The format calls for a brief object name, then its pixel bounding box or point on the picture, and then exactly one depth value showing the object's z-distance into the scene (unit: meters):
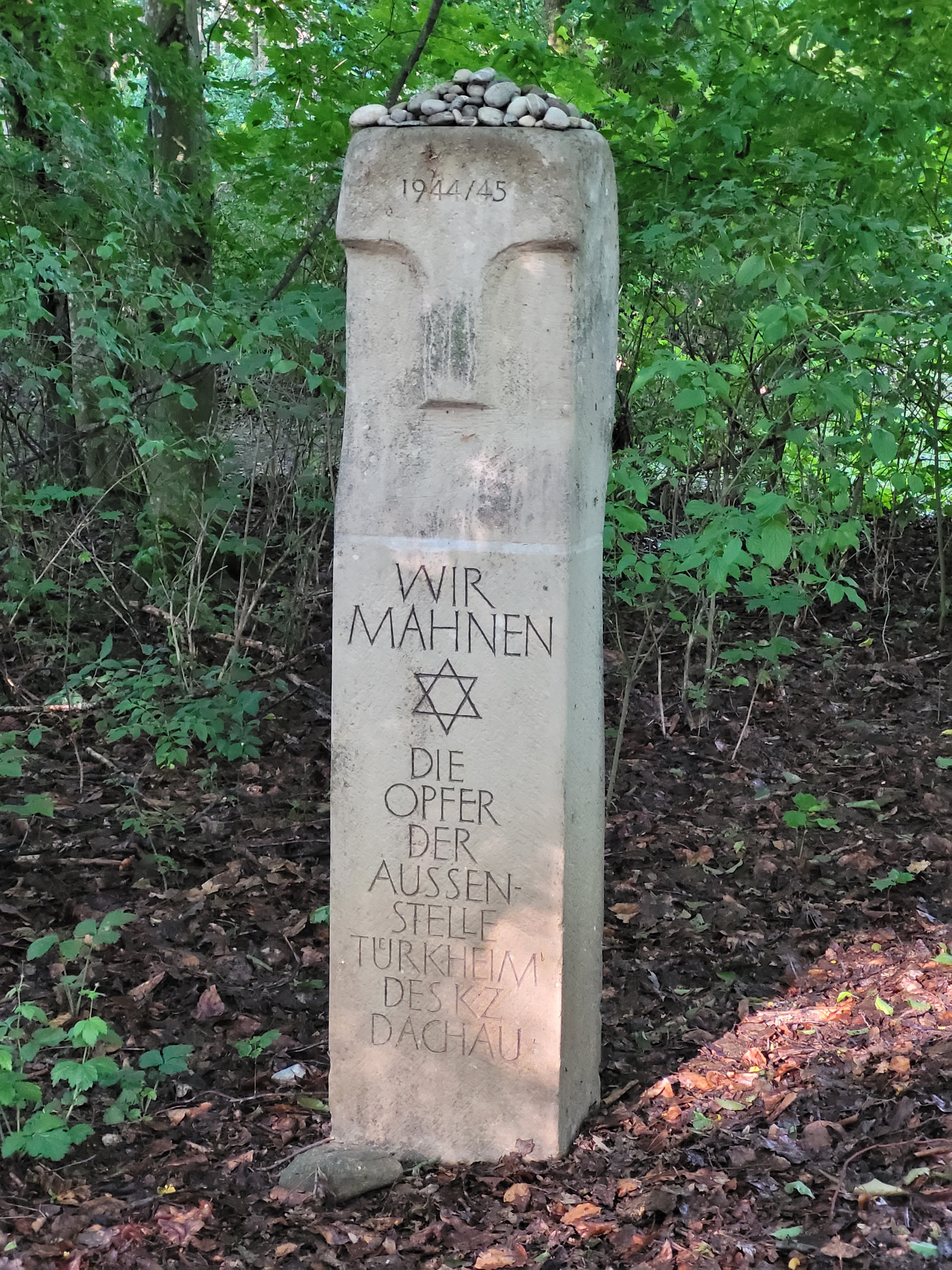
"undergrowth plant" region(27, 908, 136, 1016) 2.92
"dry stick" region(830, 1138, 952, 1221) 2.58
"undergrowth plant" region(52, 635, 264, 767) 4.93
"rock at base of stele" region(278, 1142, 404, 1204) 2.78
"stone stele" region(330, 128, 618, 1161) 2.62
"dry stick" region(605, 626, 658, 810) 4.88
